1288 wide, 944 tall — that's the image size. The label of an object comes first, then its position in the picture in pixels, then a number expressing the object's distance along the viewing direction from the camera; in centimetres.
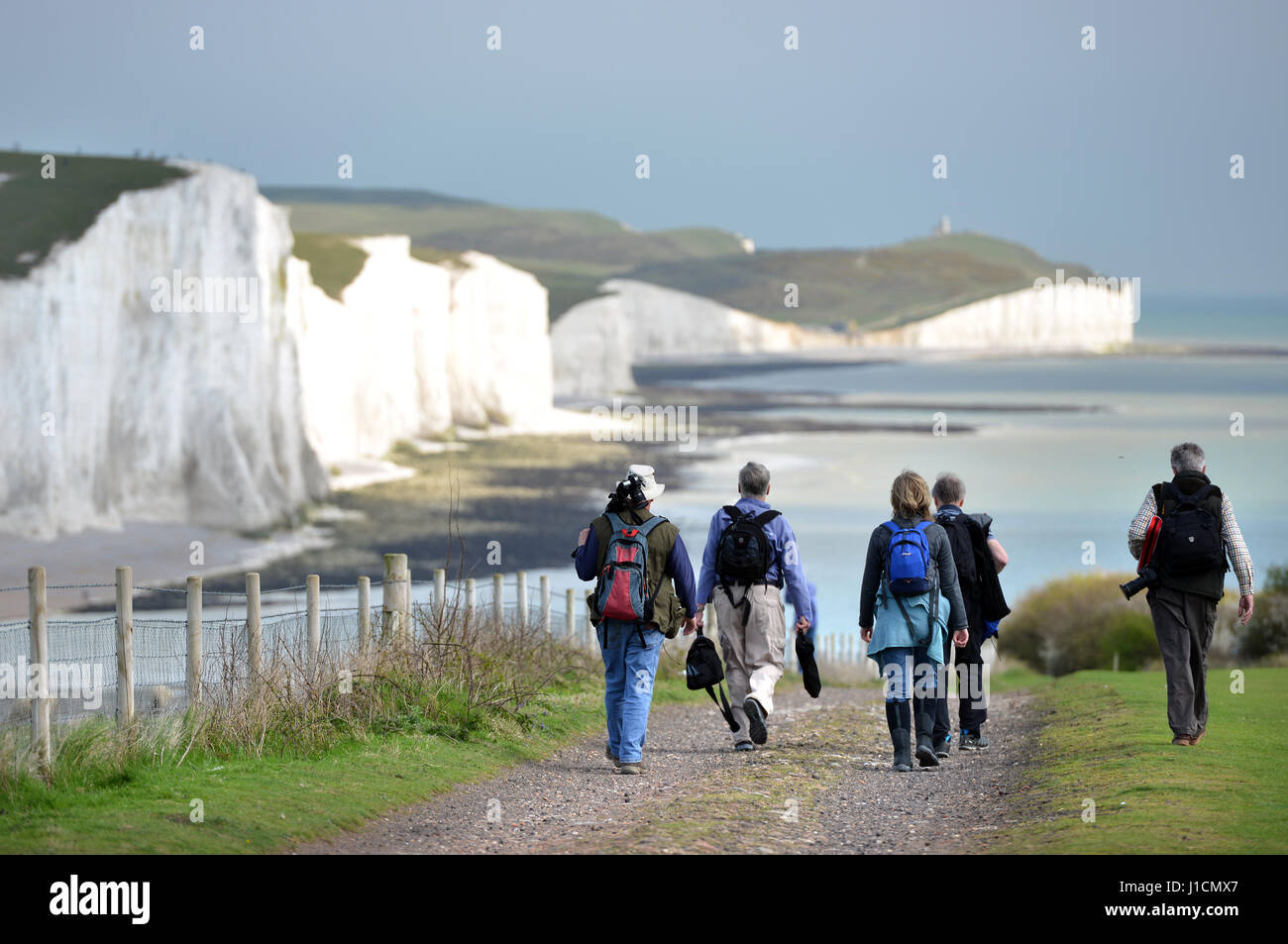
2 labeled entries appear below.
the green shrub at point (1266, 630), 2786
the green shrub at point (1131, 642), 2825
